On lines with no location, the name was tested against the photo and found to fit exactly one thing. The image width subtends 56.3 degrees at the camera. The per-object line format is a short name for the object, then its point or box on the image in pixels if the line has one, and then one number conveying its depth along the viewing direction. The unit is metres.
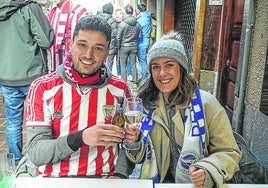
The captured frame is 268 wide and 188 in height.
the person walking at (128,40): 5.57
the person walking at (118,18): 6.03
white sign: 3.24
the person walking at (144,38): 5.99
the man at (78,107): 1.47
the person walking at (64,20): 2.83
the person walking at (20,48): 2.44
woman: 1.46
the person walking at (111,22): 5.55
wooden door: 2.98
